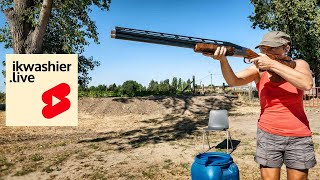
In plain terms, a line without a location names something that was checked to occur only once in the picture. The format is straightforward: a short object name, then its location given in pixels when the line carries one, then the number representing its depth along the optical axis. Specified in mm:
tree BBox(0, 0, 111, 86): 8348
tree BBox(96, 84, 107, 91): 33285
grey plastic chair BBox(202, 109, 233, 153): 6515
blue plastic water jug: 2875
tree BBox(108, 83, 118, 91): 32642
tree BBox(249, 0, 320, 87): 18000
